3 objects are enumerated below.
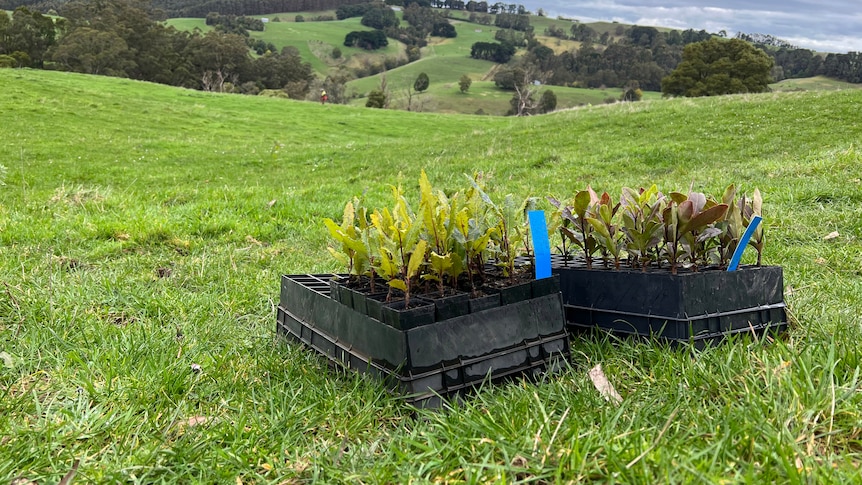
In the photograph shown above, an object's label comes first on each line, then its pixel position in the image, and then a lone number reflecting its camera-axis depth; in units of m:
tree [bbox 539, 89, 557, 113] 86.91
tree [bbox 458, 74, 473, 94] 104.19
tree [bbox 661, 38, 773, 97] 52.72
